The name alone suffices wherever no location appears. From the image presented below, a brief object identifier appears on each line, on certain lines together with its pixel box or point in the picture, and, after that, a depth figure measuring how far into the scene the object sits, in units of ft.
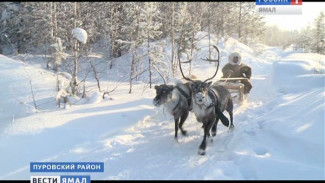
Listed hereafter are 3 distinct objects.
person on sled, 36.68
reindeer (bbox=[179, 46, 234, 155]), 20.40
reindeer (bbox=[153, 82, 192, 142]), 22.95
